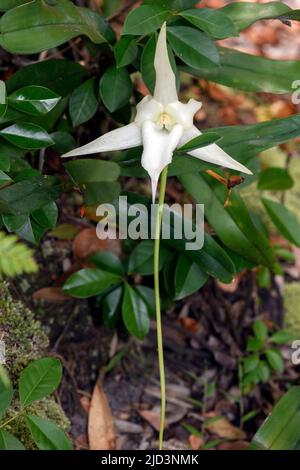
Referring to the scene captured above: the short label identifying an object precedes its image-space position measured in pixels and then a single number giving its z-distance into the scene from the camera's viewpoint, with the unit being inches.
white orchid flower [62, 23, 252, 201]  34.9
